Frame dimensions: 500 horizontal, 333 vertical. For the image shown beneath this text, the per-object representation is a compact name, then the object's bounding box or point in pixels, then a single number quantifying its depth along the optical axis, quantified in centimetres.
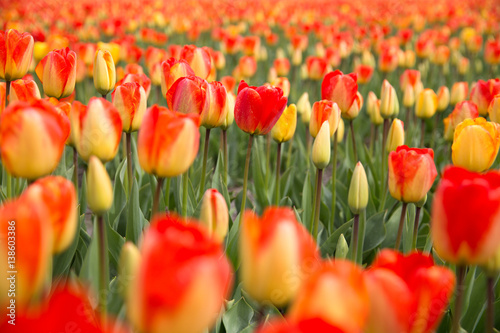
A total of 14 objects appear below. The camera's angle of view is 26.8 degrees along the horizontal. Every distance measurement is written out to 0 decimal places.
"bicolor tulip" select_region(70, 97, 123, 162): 102
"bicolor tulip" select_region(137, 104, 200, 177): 99
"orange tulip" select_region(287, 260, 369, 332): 69
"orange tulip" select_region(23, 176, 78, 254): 90
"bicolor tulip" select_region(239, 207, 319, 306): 80
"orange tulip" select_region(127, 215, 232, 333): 65
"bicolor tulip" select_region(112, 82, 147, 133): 115
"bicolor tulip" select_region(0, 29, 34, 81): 123
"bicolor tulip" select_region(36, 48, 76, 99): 123
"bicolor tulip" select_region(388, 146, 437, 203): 112
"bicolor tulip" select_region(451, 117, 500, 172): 115
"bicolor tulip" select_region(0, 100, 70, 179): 93
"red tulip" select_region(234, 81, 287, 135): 118
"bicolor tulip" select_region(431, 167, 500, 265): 92
